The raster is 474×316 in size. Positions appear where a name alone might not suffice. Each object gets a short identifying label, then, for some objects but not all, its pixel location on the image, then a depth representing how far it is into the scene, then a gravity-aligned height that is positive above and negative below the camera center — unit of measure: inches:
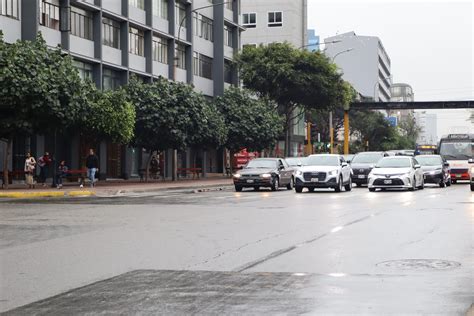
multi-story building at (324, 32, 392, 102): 5639.8 +759.5
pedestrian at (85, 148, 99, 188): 1414.9 -2.9
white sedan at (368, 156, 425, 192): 1241.4 -24.5
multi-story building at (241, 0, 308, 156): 3425.2 +657.6
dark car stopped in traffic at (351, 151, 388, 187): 1526.8 -10.2
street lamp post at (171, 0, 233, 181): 1693.9 -10.7
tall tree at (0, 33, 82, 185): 1189.1 +123.0
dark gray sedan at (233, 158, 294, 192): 1354.6 -25.1
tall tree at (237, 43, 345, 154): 2178.9 +260.3
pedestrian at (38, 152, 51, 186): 1458.8 +0.2
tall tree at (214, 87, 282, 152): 2089.1 +117.8
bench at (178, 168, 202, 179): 2048.8 -28.6
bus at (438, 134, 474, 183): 1670.8 +15.7
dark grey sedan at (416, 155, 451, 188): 1455.5 -19.6
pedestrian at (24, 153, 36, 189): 1327.5 -12.3
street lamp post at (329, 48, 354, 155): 2823.1 +123.1
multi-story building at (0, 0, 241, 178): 1537.9 +307.8
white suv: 1235.9 -25.8
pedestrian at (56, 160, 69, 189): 1367.1 -19.1
